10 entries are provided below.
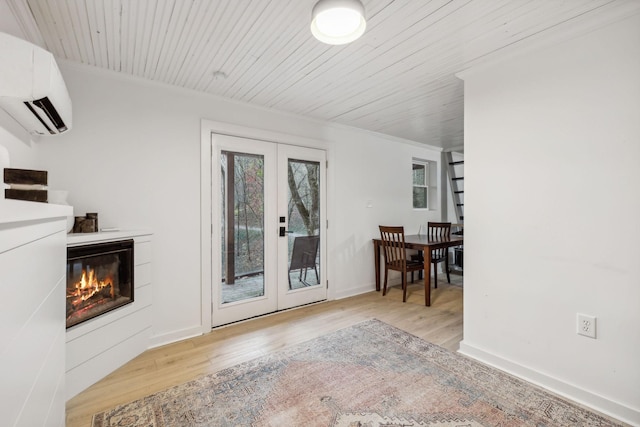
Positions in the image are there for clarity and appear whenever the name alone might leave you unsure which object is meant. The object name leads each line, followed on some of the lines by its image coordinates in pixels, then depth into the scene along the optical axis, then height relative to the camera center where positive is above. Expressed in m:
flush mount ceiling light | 1.43 +1.00
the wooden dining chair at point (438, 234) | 4.39 -0.32
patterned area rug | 1.69 -1.17
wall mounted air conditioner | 1.32 +0.64
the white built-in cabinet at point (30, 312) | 0.65 -0.28
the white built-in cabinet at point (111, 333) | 1.93 -0.86
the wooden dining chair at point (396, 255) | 3.79 -0.55
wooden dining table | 3.64 -0.41
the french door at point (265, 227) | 3.04 -0.14
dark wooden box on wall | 1.21 +0.14
